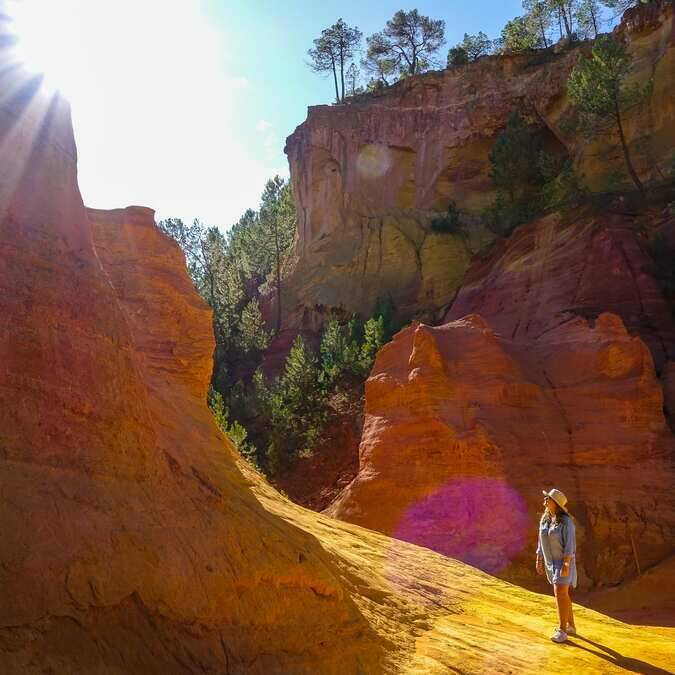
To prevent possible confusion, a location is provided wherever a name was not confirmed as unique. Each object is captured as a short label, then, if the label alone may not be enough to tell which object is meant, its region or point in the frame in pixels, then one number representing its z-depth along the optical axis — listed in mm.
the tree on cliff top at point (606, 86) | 28297
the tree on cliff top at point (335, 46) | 54938
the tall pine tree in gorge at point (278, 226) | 51938
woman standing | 7977
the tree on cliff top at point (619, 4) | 43188
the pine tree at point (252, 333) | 42906
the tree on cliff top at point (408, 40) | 53281
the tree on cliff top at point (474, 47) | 46269
